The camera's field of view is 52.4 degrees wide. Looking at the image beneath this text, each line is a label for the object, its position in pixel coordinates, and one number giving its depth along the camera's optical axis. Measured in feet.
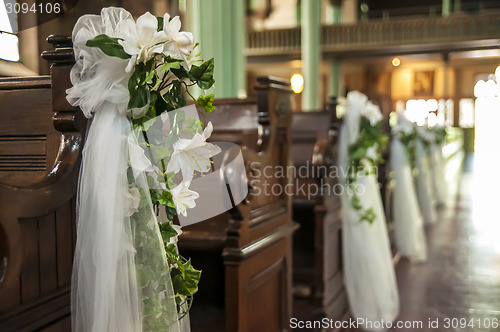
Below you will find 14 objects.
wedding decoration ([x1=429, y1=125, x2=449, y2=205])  28.89
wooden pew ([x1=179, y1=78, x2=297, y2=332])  7.09
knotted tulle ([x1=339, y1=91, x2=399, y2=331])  12.40
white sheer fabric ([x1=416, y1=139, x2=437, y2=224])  23.97
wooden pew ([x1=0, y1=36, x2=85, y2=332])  3.84
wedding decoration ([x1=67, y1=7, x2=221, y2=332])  4.10
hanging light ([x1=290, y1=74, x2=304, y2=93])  43.75
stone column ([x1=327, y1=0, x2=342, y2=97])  50.78
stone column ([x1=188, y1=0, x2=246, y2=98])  17.90
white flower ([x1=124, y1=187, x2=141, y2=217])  4.22
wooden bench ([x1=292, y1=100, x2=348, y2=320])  11.56
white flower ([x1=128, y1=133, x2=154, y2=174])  4.21
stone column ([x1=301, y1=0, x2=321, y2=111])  39.45
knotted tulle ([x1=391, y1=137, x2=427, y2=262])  18.10
